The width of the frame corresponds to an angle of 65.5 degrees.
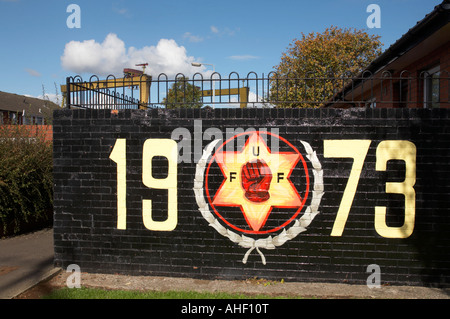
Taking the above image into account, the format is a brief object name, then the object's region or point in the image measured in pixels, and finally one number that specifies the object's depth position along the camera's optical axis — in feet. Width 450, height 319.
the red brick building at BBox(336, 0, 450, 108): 15.33
